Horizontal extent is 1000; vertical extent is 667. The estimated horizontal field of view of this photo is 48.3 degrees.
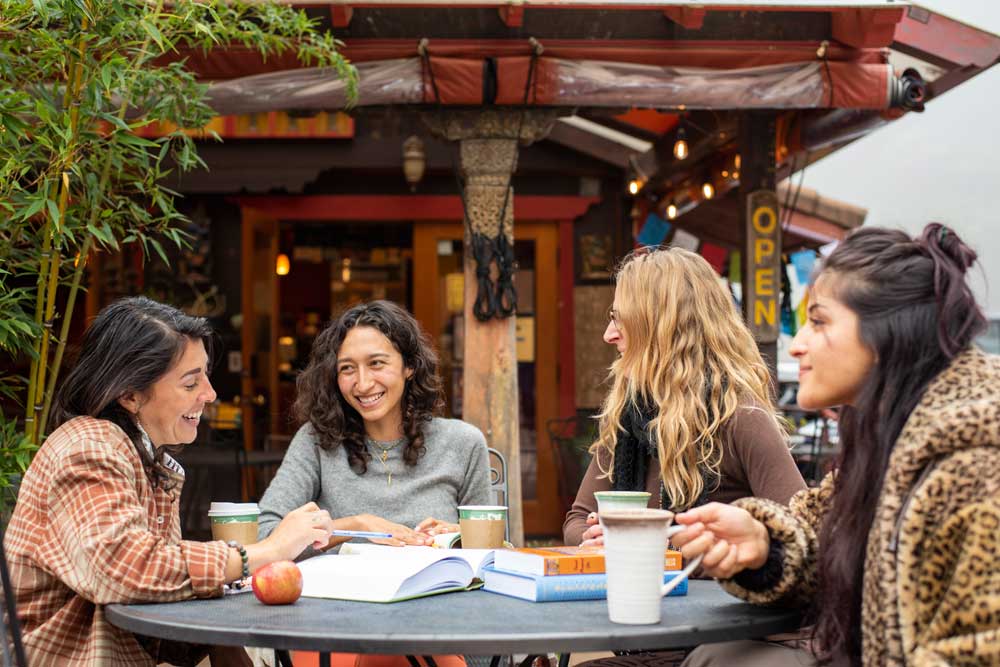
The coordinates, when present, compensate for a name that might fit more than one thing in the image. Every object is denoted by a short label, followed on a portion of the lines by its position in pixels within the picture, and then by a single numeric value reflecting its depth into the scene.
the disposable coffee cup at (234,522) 2.36
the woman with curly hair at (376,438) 3.19
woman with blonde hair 2.60
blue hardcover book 1.99
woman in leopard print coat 1.54
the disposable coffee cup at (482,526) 2.51
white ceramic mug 1.68
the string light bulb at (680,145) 7.52
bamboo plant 3.16
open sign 6.28
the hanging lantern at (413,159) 8.33
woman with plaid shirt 2.03
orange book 2.00
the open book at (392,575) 2.01
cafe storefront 5.32
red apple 1.95
